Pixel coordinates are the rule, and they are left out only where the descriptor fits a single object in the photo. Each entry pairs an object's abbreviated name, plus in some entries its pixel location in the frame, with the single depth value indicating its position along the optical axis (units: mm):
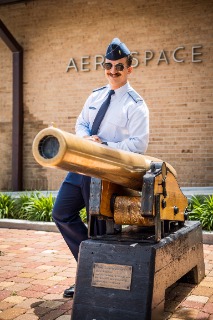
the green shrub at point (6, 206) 7637
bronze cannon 2170
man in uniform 3436
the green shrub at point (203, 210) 6219
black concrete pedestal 2736
